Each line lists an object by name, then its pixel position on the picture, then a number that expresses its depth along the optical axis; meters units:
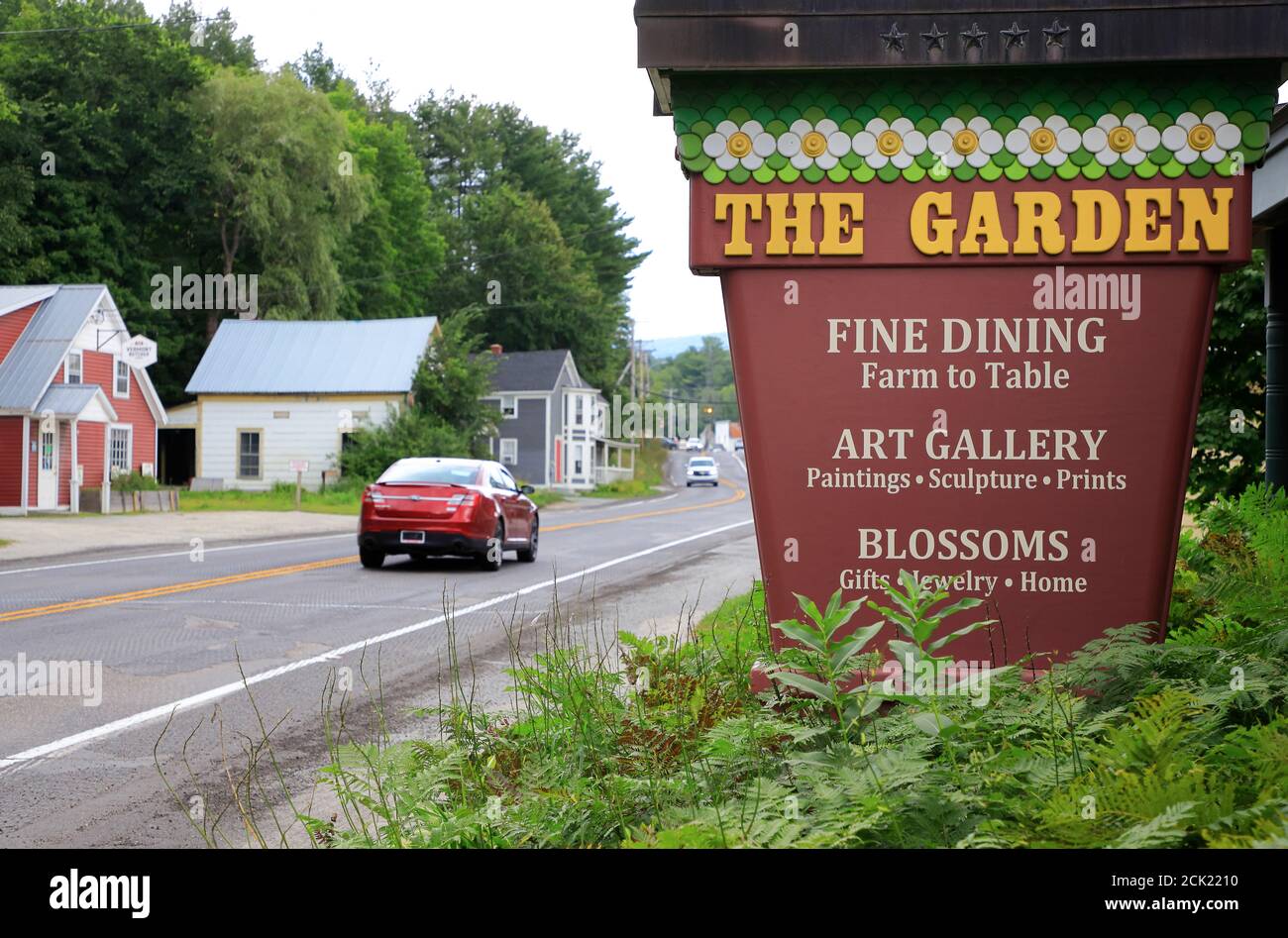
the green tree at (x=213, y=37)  76.38
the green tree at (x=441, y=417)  48.75
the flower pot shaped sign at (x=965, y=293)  5.10
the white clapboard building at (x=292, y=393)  51.91
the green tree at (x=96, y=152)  54.94
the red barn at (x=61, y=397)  37.06
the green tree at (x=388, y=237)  76.00
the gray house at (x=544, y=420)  68.56
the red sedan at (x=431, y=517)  17.98
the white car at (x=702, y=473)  84.88
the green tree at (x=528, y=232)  85.00
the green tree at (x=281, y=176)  62.09
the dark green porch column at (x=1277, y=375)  9.69
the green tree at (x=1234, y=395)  11.76
